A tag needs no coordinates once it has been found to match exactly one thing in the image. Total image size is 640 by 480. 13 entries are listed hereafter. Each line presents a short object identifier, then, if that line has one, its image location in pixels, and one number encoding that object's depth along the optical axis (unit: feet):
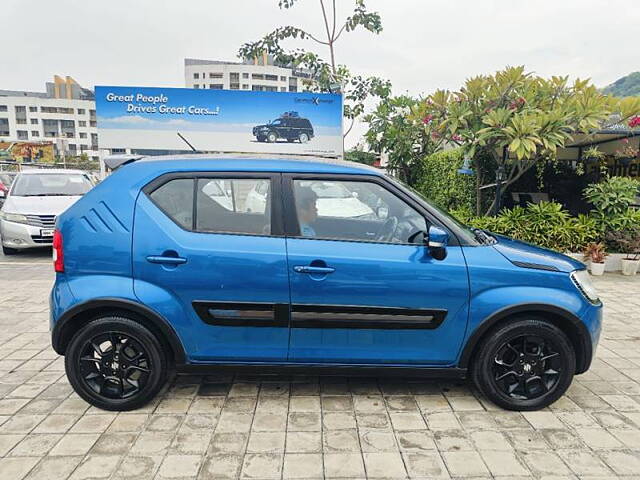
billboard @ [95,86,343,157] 37.88
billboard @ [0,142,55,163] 168.14
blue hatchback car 8.70
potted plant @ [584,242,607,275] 22.44
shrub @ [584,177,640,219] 23.32
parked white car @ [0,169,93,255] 25.07
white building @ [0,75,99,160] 248.32
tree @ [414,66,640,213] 20.12
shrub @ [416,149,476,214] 29.37
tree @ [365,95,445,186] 30.73
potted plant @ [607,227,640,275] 22.58
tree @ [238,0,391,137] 34.35
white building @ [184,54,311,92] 261.44
